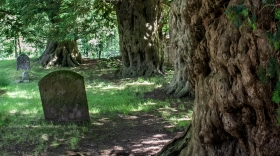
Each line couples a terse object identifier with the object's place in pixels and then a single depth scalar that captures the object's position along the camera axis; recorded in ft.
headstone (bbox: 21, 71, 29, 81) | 59.88
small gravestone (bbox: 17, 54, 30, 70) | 71.46
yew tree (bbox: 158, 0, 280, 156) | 9.86
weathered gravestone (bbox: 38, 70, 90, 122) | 28.71
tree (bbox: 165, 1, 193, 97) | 35.81
